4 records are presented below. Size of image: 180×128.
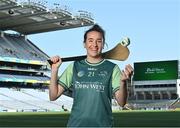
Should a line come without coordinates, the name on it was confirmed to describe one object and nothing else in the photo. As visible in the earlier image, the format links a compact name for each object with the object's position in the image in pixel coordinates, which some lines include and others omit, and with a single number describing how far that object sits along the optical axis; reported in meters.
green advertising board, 50.96
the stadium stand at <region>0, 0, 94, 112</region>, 43.00
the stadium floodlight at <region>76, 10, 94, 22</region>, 49.18
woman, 2.59
